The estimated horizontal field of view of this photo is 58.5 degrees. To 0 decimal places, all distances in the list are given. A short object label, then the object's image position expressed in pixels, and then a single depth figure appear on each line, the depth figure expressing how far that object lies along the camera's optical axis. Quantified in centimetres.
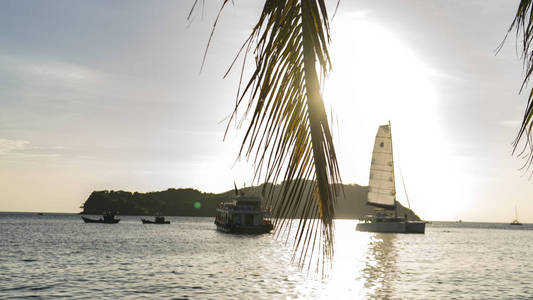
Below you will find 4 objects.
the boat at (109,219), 15418
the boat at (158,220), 15848
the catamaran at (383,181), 9788
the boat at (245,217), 8775
